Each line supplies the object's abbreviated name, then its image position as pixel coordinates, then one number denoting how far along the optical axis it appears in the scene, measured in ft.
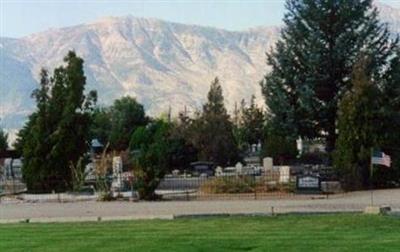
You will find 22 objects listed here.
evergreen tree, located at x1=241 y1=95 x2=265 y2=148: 285.84
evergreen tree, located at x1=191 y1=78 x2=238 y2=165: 221.46
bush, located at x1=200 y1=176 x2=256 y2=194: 131.64
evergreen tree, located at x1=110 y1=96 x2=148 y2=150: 262.06
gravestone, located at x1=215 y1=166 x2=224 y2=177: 150.80
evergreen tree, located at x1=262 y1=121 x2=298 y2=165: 211.41
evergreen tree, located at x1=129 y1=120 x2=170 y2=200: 121.80
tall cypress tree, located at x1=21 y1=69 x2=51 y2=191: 138.51
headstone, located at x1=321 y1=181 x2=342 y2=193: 135.03
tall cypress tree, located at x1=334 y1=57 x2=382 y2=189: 138.51
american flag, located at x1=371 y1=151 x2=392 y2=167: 119.14
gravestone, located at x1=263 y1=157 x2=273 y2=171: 167.95
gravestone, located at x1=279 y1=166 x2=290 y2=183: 139.95
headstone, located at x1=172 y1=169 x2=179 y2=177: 186.14
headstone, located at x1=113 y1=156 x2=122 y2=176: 142.31
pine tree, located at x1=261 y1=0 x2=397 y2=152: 177.68
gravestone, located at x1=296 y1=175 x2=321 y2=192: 128.88
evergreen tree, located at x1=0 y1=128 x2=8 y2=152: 269.46
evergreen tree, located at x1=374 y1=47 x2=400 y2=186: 139.44
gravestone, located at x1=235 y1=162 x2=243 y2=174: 150.94
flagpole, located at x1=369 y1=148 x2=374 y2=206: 131.89
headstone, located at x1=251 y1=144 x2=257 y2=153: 285.10
